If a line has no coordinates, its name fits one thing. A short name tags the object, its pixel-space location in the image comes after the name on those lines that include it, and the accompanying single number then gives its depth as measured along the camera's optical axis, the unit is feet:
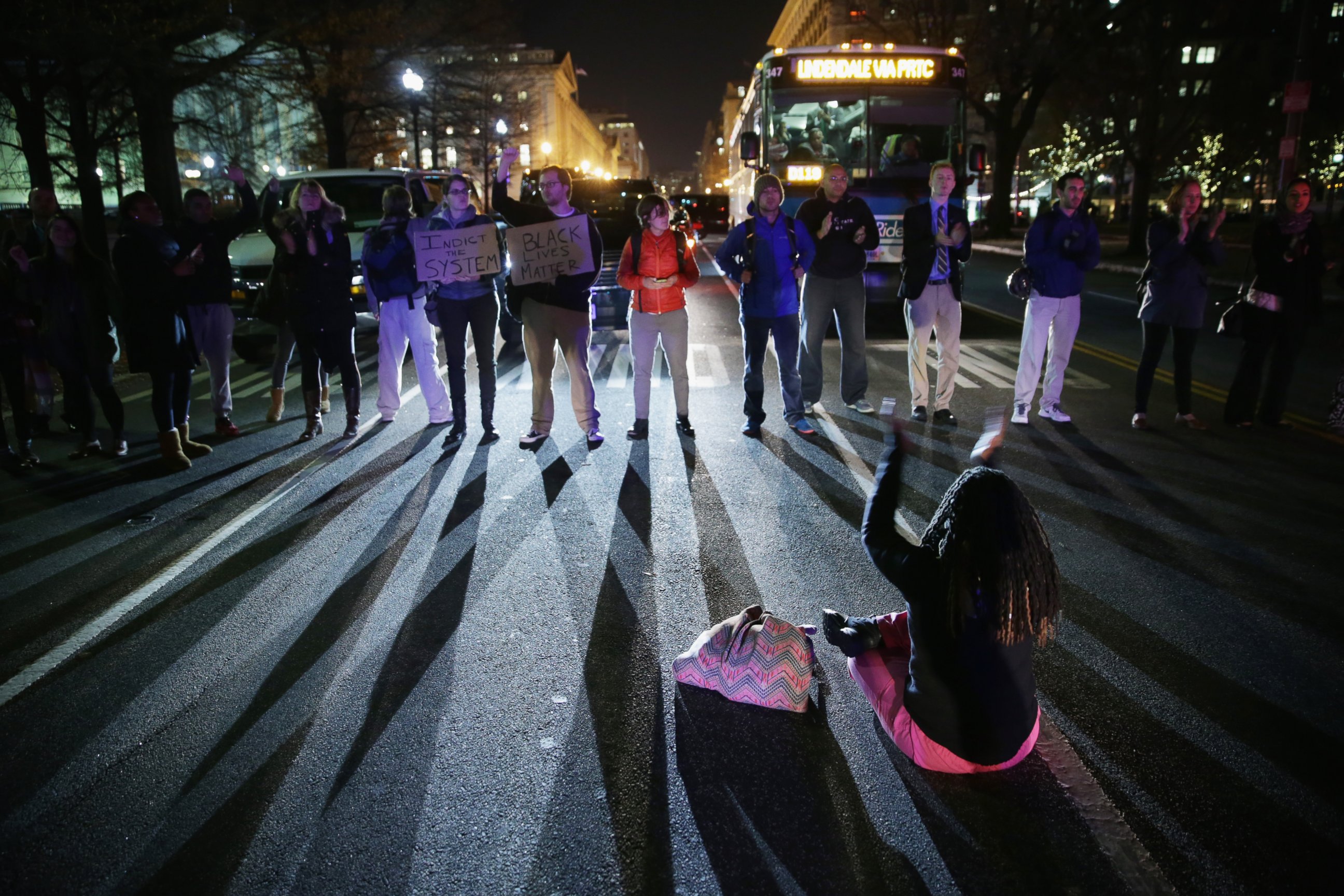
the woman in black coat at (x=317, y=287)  23.97
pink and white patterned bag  11.37
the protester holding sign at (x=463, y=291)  23.47
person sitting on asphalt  8.81
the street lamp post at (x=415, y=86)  83.30
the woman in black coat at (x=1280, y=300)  23.98
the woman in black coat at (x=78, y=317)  23.32
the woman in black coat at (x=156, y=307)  21.66
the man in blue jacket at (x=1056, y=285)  24.91
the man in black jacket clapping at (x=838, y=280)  25.40
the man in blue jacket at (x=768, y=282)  24.06
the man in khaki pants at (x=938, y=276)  25.58
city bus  45.98
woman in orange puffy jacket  23.75
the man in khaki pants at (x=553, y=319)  23.02
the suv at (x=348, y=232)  39.17
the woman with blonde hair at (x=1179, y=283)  24.27
